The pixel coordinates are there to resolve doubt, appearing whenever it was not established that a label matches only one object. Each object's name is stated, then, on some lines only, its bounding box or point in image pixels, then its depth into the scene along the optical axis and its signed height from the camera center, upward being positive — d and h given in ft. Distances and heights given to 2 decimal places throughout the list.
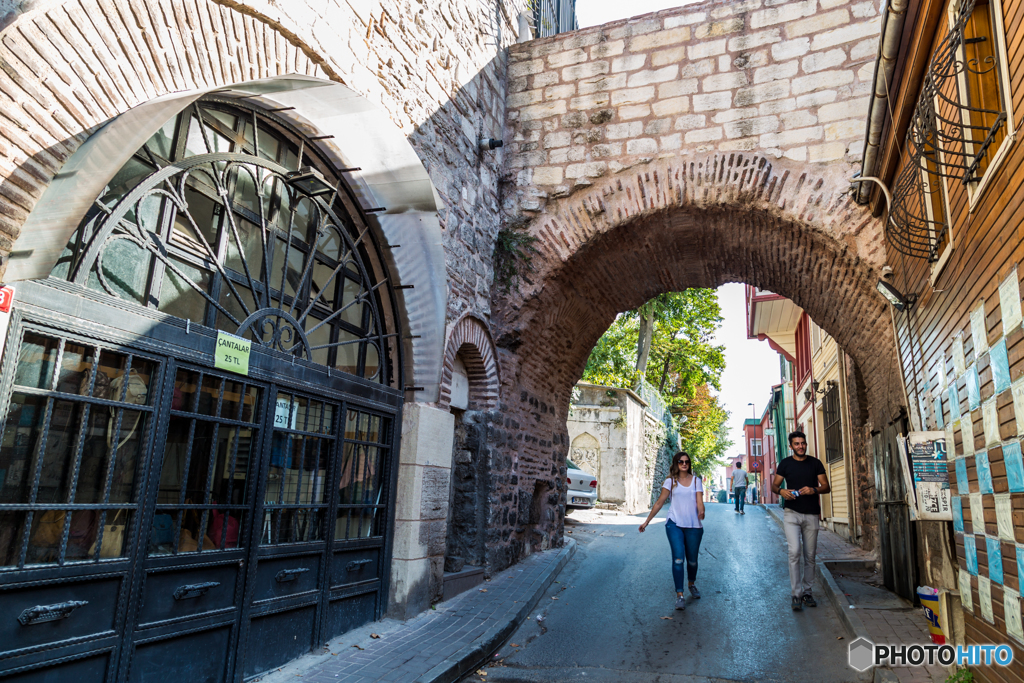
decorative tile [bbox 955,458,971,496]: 12.35 +0.52
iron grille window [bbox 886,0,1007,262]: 10.84 +6.78
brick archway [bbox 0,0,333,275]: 8.96 +5.52
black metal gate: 10.03 +0.86
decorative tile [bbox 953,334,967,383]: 12.19 +2.62
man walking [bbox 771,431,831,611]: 20.57 -0.46
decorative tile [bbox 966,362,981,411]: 11.25 +1.93
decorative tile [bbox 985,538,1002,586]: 10.42 -0.73
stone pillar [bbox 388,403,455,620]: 18.53 -0.75
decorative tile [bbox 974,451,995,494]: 10.73 +0.56
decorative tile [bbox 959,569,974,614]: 12.43 -1.49
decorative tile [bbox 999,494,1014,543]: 9.73 -0.08
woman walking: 21.30 -0.72
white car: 42.50 +0.18
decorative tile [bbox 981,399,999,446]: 10.28 +1.28
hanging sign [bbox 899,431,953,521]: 13.66 +0.56
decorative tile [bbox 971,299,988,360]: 10.73 +2.74
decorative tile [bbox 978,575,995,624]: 11.13 -1.42
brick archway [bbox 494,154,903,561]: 21.83 +8.57
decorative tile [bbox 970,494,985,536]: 11.23 -0.10
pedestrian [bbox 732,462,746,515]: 58.34 +1.18
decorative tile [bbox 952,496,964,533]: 12.78 -0.11
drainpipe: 14.33 +9.53
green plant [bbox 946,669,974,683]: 11.87 -2.82
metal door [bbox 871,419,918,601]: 19.21 -0.39
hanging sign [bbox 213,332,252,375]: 12.99 +2.32
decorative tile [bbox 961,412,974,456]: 11.84 +1.27
